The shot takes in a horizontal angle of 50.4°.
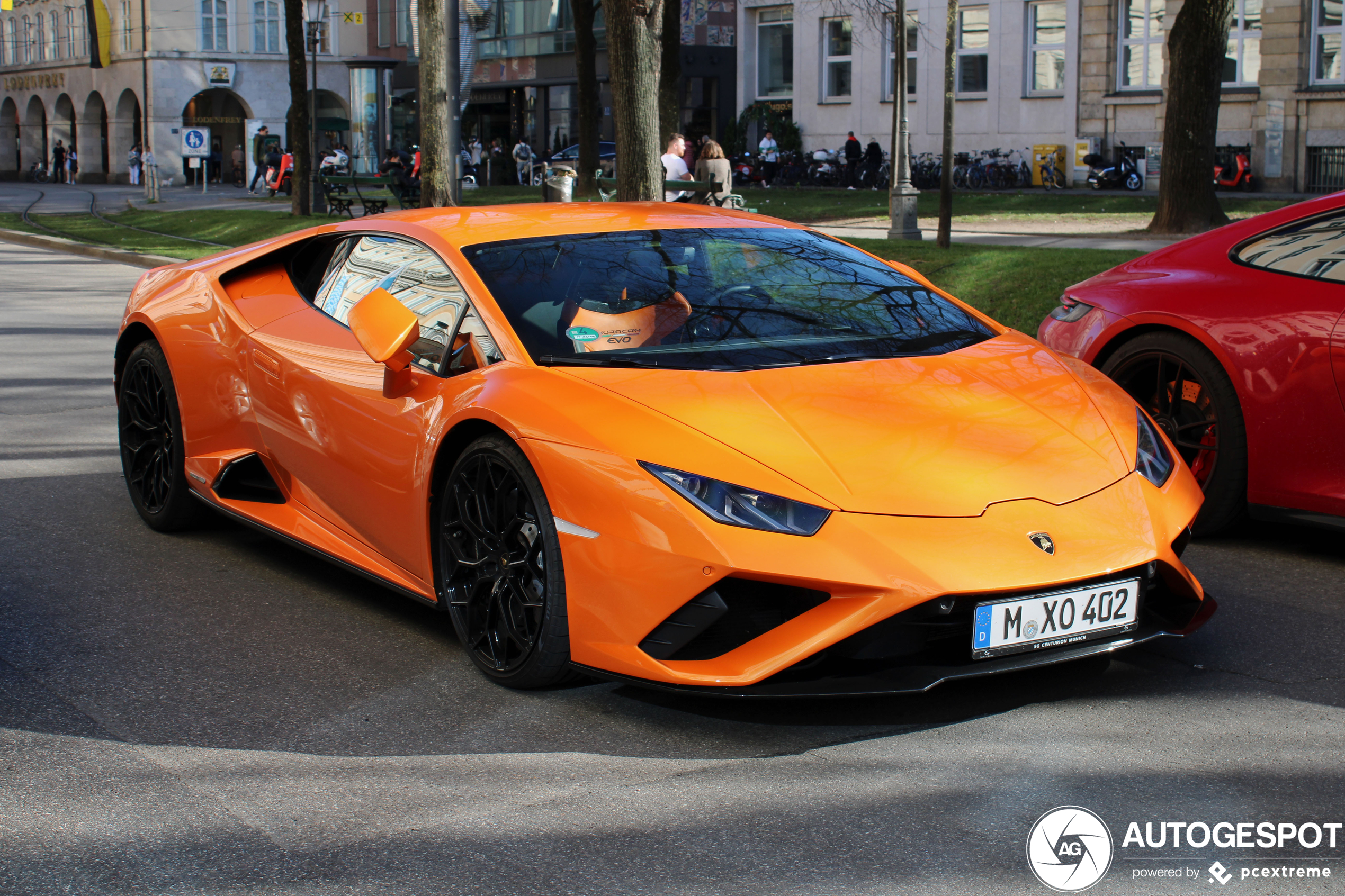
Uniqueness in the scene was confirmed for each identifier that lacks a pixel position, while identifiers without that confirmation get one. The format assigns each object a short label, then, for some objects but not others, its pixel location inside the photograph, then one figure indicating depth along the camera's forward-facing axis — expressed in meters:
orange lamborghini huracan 3.38
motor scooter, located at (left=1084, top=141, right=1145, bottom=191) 31.77
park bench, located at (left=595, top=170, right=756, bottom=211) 18.00
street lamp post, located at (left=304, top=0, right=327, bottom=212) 27.52
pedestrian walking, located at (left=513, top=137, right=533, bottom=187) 42.91
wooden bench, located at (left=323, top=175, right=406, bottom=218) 27.11
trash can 18.03
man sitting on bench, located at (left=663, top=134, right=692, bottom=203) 19.81
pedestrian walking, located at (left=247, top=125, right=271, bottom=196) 43.81
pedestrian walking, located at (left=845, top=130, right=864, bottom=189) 36.69
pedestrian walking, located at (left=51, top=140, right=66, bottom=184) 64.06
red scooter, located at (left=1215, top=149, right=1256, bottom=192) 30.03
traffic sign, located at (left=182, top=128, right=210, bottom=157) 35.81
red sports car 4.96
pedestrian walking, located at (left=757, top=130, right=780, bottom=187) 38.88
